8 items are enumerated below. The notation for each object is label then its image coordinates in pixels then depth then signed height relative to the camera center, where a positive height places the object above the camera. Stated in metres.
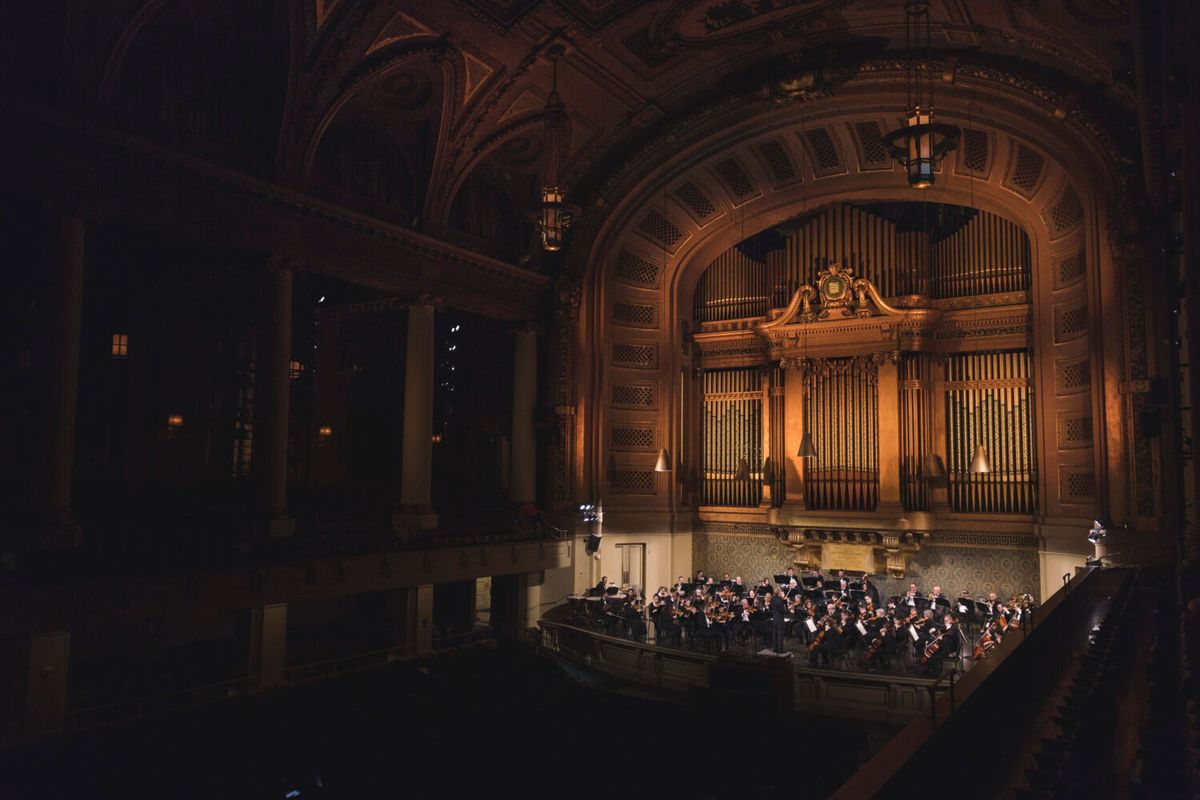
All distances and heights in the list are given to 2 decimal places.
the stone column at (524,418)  18.73 +0.96
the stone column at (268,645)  12.70 -2.87
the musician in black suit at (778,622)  13.62 -2.66
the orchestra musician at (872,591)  16.61 -2.59
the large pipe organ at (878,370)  17.53 +2.11
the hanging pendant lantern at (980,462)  15.76 +0.03
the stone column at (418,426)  15.80 +0.66
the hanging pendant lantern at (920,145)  9.40 +3.68
